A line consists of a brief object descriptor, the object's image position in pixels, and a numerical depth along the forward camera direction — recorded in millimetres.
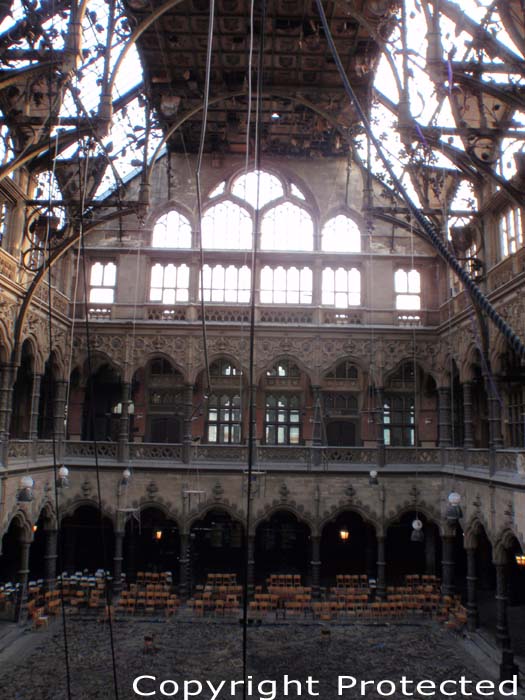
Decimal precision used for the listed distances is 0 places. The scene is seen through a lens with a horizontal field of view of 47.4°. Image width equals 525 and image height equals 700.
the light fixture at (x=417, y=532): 17391
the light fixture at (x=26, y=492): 16094
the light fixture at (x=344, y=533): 21852
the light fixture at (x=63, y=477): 18438
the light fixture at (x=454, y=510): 16375
